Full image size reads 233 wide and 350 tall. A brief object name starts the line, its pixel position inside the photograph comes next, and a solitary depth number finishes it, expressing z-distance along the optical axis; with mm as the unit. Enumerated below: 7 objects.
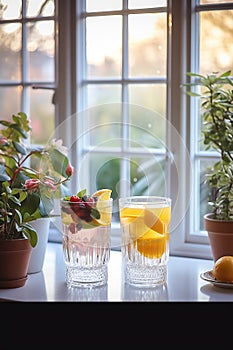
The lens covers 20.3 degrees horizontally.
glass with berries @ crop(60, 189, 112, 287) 2242
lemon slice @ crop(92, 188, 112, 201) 2293
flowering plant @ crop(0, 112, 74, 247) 2242
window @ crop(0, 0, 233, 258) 2576
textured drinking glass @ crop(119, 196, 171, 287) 2256
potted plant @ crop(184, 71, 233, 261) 2354
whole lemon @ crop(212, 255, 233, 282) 2193
